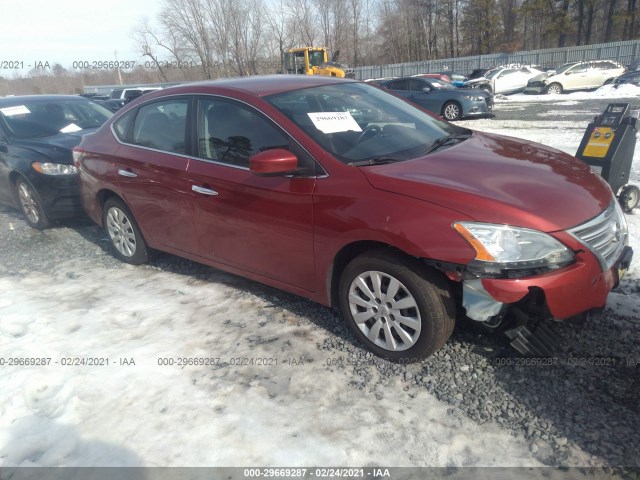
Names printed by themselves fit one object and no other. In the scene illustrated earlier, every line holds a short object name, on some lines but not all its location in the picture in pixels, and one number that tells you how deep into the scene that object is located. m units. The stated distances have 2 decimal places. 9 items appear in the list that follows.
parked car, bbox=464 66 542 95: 26.73
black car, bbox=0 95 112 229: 5.91
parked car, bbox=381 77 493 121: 15.55
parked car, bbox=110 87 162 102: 20.73
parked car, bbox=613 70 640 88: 21.44
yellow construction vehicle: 28.66
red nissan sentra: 2.57
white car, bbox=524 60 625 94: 24.05
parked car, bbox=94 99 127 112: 17.83
